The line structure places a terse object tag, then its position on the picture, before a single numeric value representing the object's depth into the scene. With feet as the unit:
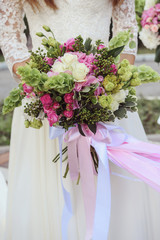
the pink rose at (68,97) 4.08
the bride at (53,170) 5.62
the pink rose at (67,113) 4.17
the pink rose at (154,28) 10.16
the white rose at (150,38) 10.50
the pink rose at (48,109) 4.18
